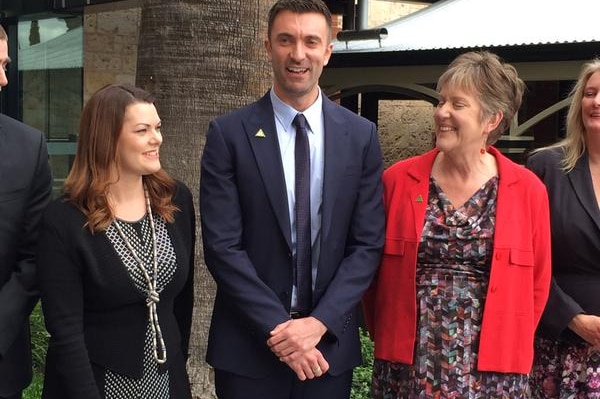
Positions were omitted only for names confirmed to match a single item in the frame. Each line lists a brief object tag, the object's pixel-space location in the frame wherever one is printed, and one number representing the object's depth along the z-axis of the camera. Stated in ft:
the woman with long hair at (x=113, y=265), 10.16
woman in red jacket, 11.02
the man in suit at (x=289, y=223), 10.94
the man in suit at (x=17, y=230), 10.57
